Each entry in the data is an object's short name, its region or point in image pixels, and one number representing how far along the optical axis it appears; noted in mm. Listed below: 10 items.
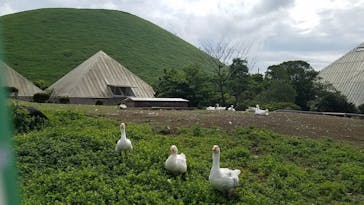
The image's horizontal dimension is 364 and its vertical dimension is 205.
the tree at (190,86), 36750
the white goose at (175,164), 7359
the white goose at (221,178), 6695
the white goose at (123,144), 8484
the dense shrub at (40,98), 31469
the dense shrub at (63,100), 33144
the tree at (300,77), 37688
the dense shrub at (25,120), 11227
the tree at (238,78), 41750
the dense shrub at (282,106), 31250
